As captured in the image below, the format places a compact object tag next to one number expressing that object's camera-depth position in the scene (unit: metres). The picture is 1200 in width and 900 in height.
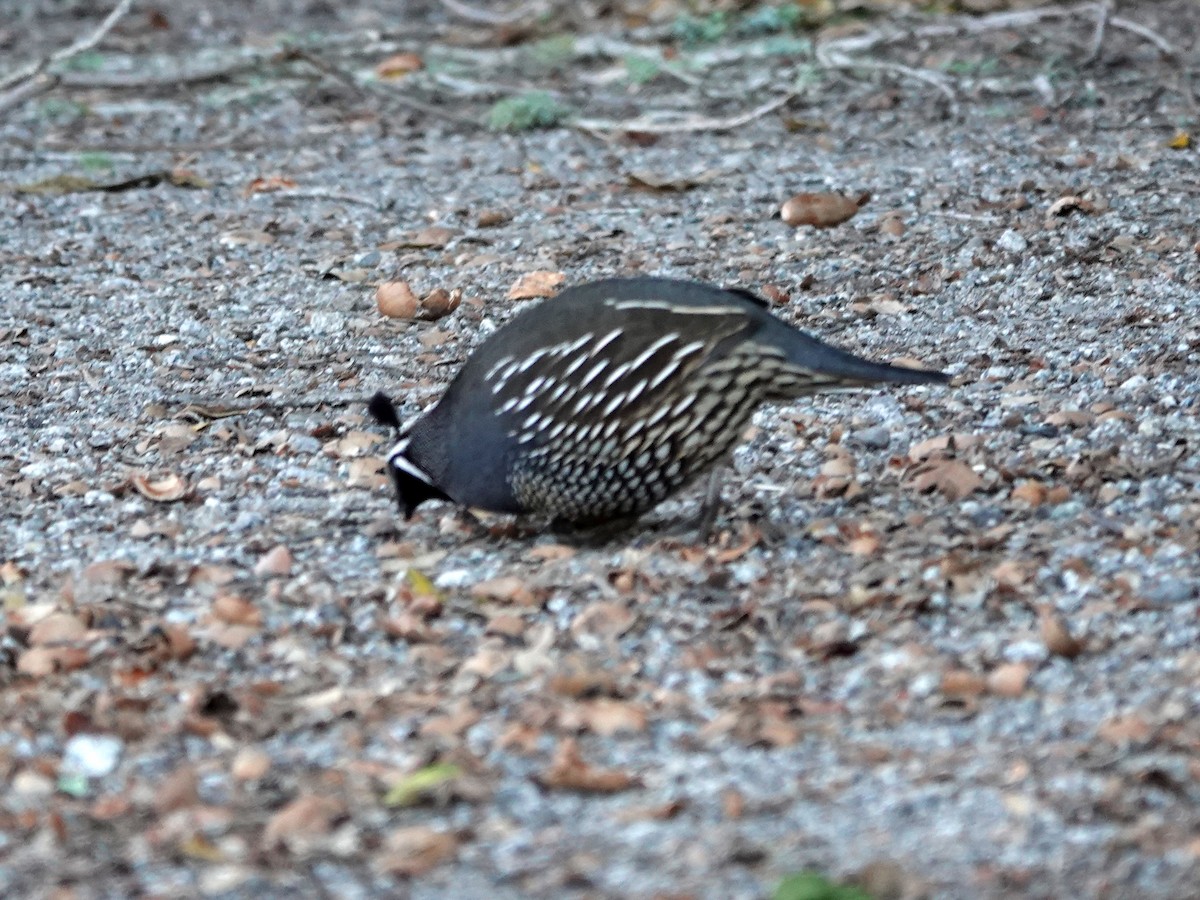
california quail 10.94
